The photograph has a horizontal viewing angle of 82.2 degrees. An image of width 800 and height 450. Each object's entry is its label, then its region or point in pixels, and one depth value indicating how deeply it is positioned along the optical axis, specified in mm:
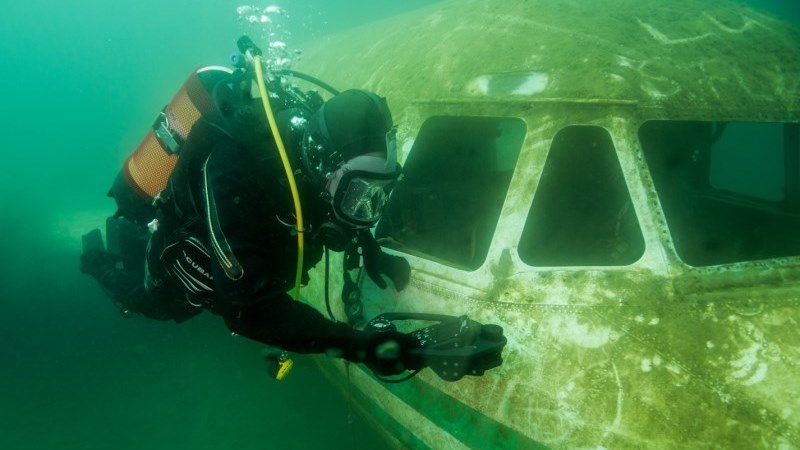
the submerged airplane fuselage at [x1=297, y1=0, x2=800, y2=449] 1776
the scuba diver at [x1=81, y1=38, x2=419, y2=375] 2068
